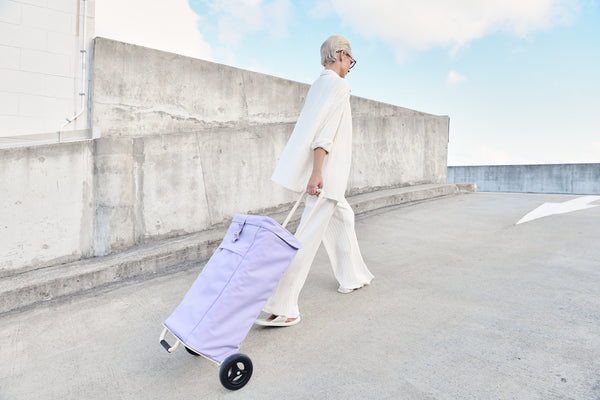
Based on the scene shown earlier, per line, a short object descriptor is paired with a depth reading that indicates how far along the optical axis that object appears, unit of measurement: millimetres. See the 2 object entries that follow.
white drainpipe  4270
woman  2301
